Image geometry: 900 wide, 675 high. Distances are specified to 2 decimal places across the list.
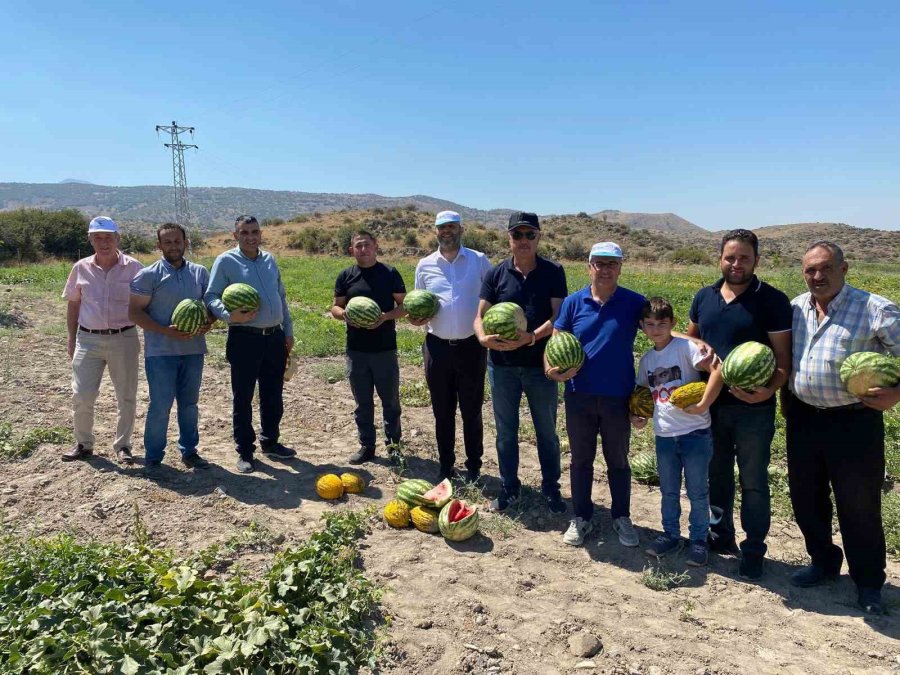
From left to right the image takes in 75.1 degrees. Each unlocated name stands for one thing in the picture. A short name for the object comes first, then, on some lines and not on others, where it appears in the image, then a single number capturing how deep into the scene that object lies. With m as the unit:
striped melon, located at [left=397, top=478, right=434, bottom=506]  5.52
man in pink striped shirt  6.30
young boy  4.72
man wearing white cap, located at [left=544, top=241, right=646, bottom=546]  4.91
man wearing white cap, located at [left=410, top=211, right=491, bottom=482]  5.98
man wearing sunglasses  5.34
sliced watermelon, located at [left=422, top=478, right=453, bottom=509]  5.47
